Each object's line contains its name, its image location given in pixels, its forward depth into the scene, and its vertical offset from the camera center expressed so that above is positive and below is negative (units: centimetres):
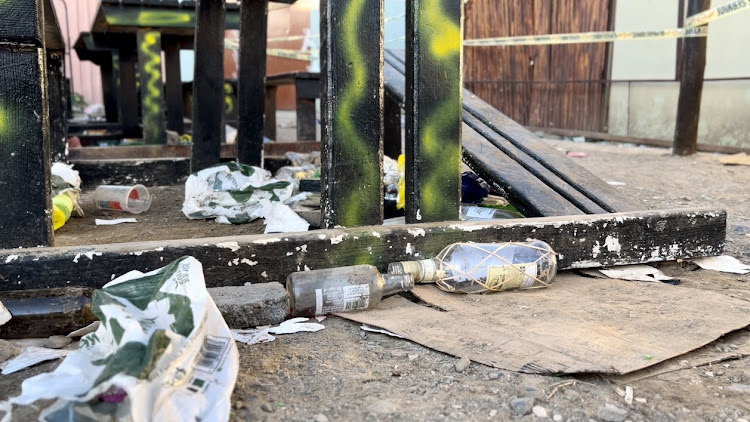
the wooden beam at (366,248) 183 -44
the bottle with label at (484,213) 275 -46
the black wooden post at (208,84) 394 +11
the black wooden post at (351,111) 207 -3
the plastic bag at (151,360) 114 -48
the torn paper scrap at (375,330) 175 -60
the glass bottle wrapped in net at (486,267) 207 -51
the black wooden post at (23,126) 180 -7
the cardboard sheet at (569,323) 157 -59
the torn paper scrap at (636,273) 225 -58
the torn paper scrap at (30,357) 150 -59
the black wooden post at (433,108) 218 -2
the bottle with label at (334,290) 187 -53
